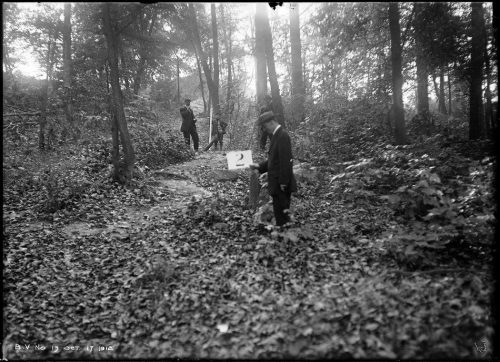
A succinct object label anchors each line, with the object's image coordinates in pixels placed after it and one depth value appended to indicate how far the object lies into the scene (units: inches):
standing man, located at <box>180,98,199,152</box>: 557.2
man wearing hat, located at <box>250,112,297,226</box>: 238.2
